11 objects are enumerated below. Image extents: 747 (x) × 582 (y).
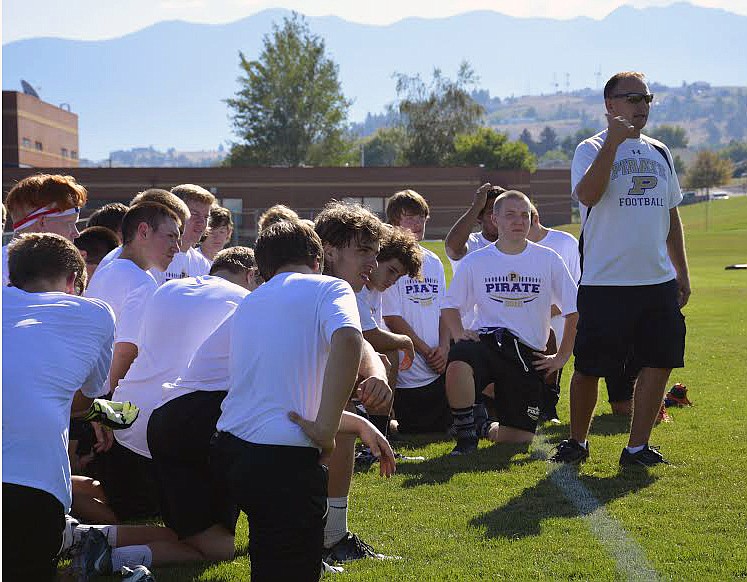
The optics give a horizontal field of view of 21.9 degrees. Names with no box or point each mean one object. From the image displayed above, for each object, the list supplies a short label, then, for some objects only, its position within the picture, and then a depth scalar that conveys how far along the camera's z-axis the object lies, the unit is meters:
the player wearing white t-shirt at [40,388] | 7.18
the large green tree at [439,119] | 185.24
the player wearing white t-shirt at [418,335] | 16.59
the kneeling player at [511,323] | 15.40
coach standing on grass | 13.19
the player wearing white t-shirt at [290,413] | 7.55
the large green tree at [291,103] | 172.11
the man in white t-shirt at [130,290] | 11.17
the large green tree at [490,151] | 173.42
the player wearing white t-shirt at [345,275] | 9.32
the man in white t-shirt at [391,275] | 11.34
